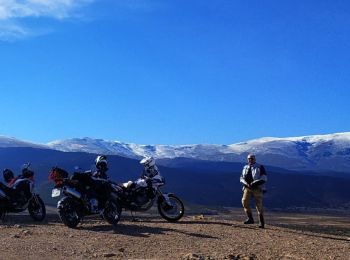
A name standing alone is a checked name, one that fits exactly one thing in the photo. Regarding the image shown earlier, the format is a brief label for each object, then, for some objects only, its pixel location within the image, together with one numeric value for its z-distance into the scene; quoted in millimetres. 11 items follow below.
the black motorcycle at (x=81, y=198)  14919
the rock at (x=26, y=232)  14000
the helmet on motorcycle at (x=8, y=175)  18016
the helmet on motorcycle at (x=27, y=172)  17500
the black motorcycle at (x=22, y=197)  17047
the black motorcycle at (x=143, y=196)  16719
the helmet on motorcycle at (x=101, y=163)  16234
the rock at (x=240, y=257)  12125
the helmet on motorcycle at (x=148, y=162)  17156
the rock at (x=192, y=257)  11792
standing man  16328
